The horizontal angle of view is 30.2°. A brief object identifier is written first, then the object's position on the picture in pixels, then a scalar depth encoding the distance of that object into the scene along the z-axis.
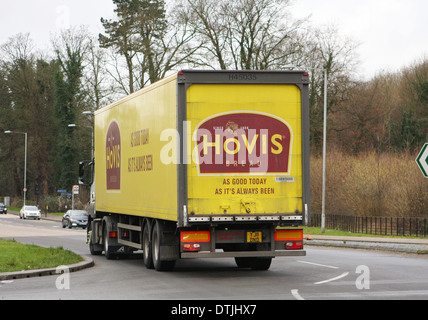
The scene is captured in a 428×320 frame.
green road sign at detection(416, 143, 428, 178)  21.65
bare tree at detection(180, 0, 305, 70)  53.69
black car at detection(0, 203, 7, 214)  89.84
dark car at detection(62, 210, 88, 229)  55.53
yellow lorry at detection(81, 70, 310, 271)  15.85
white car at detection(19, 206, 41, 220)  74.38
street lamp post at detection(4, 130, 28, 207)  86.91
